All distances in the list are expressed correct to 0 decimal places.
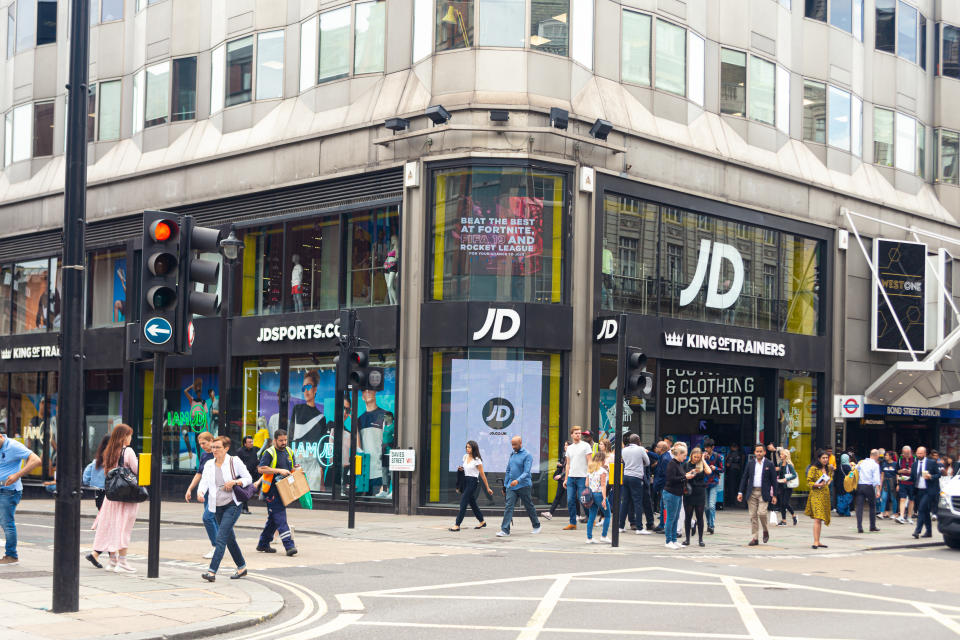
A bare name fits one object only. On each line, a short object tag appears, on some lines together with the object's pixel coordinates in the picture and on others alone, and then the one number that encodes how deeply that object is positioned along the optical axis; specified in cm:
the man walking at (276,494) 1526
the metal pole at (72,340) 978
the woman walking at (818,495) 1920
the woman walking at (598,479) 1953
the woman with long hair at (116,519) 1325
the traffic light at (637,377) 1792
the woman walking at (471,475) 1994
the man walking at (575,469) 2036
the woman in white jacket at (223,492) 1259
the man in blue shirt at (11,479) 1370
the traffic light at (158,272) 1135
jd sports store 2586
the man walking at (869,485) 2350
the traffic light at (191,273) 1160
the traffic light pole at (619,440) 1770
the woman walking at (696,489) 1827
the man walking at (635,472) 2027
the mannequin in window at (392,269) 2527
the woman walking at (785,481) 2338
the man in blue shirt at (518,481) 1925
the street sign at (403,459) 2395
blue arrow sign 1157
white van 1975
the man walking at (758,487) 1903
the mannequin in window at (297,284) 2762
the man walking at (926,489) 2188
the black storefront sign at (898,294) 3247
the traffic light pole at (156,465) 1177
